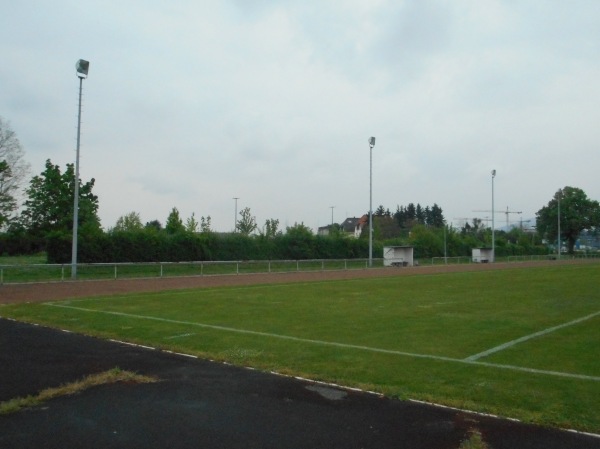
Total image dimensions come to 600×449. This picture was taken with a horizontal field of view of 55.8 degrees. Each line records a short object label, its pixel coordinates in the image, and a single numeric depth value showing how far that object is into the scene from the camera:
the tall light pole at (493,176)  61.22
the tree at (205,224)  58.88
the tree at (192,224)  52.48
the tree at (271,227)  52.74
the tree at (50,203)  58.41
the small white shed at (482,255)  60.50
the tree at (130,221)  66.78
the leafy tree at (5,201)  44.09
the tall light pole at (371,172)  43.75
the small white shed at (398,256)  48.75
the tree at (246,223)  68.62
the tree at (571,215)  90.81
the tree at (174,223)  47.71
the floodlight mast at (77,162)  25.59
